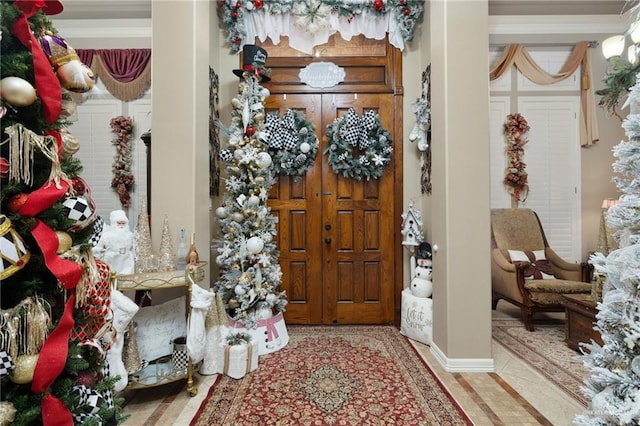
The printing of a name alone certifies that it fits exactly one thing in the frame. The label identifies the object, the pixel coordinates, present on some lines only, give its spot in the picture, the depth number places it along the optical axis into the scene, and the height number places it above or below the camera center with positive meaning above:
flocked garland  3.56 +2.15
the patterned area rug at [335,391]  2.03 -1.21
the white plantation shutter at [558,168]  4.56 +0.59
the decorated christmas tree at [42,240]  0.98 -0.08
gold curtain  4.46 +1.86
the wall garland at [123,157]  4.39 +0.75
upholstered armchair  3.50 -0.63
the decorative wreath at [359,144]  3.60 +0.73
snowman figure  3.18 -0.64
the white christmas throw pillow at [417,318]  3.09 -0.98
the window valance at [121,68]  4.37 +1.89
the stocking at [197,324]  2.29 -0.74
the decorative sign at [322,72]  3.77 +1.54
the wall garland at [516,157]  4.45 +0.73
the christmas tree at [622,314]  1.25 -0.39
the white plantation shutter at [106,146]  4.48 +0.91
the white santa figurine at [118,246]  2.13 -0.20
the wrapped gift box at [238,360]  2.53 -1.09
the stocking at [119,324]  1.86 -0.61
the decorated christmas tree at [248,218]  2.94 -0.04
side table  2.84 -0.94
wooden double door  3.75 -0.20
